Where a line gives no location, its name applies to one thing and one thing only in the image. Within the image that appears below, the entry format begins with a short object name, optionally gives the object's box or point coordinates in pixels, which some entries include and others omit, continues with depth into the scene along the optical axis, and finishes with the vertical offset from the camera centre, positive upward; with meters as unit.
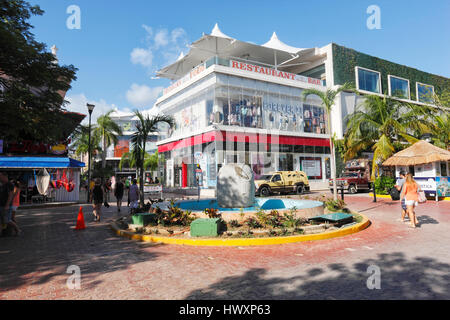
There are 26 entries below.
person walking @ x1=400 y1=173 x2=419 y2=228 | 8.48 -0.64
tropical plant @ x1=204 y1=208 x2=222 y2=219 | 8.41 -1.04
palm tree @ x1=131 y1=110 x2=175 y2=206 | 13.45 +2.22
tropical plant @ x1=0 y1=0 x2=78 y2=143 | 9.41 +3.85
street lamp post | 20.80 +5.44
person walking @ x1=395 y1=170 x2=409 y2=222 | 9.23 -0.48
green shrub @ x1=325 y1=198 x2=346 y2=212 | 10.90 -1.12
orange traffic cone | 9.76 -1.49
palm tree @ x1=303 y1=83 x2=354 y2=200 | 15.23 +4.45
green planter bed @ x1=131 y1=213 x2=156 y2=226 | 8.91 -1.23
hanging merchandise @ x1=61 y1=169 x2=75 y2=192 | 18.64 -0.08
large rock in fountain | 10.98 -0.37
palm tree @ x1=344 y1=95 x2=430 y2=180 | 21.44 +3.95
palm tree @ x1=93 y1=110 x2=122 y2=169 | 39.34 +7.52
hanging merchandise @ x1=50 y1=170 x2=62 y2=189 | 18.14 +0.07
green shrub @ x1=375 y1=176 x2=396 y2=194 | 19.19 -0.58
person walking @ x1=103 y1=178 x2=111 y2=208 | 16.98 -0.33
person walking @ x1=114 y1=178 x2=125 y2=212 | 14.23 -0.47
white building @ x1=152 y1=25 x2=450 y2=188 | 26.78 +7.96
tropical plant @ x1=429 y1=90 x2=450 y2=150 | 22.06 +3.63
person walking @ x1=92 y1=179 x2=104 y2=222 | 11.10 -0.59
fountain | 10.98 -0.41
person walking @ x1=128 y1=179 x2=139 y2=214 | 12.66 -0.66
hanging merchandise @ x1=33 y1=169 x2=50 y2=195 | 17.11 +0.02
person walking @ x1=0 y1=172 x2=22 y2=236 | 8.21 -0.53
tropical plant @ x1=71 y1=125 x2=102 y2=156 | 40.75 +6.11
